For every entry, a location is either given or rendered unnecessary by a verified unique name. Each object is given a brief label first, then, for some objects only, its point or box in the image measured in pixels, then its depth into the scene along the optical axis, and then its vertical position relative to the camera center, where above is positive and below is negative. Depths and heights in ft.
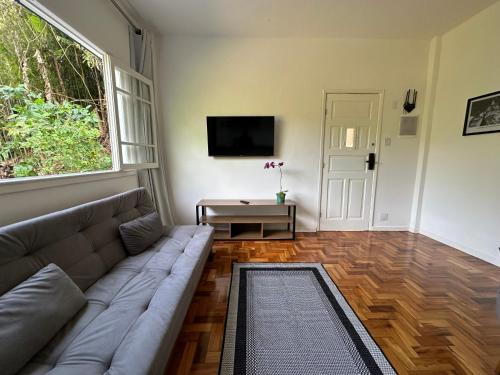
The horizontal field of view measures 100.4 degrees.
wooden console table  9.23 -2.85
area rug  3.70 -3.66
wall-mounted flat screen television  9.54 +0.97
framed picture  7.20 +1.56
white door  9.80 -0.14
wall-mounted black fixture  9.69 +2.65
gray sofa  2.54 -2.42
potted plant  9.39 -1.04
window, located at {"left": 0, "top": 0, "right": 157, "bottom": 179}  4.33 +1.48
